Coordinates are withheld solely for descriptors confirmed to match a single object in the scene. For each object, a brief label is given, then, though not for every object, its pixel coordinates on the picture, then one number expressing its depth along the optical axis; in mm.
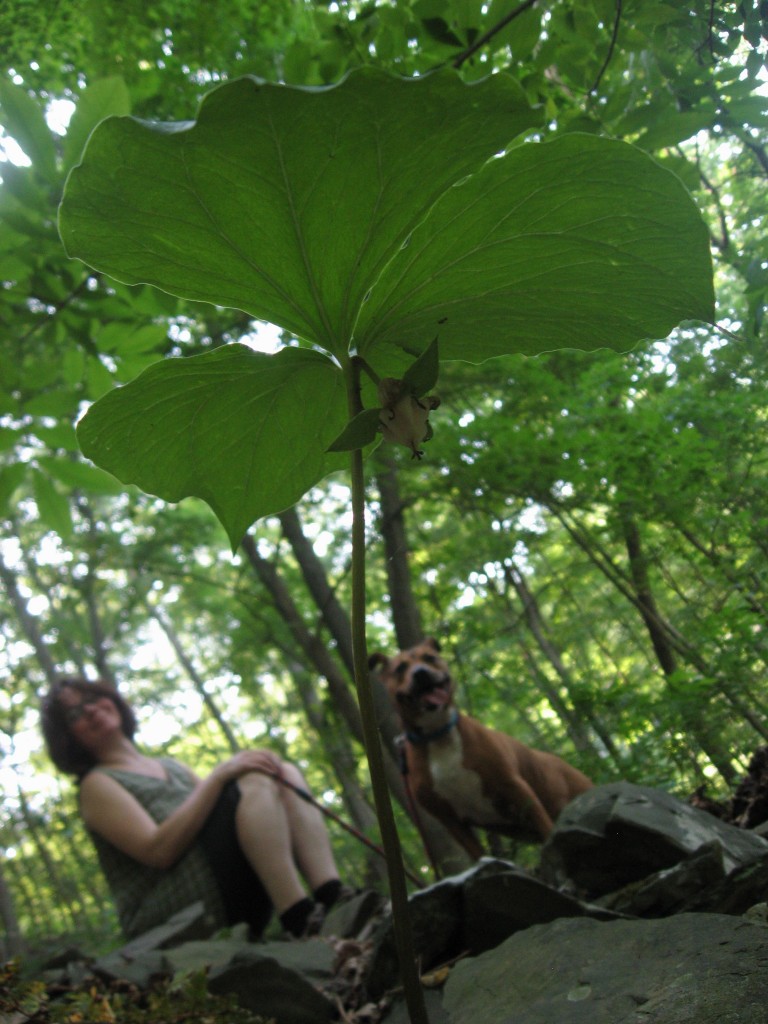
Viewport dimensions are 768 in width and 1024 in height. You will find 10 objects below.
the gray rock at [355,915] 2453
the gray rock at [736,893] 1298
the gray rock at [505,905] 1474
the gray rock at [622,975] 814
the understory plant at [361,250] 841
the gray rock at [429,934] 1585
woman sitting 3018
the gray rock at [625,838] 1615
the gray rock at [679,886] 1377
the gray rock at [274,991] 1607
